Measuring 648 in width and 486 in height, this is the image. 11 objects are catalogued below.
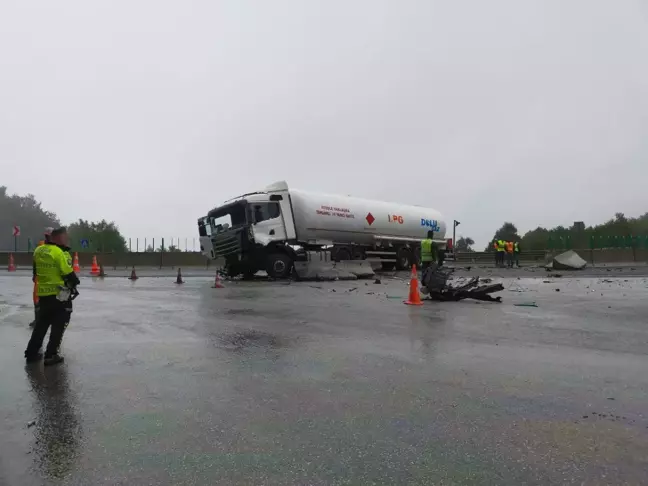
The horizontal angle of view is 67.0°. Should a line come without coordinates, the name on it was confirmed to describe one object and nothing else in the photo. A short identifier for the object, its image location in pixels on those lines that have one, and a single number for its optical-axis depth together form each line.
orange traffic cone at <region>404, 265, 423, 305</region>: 10.23
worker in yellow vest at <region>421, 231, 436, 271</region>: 11.99
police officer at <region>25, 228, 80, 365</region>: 5.24
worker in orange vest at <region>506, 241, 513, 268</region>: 29.63
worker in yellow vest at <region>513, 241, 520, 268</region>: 30.07
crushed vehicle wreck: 10.89
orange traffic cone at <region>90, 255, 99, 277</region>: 23.06
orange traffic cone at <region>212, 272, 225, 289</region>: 14.98
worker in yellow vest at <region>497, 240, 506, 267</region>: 29.70
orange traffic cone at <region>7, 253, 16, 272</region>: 26.89
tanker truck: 18.17
